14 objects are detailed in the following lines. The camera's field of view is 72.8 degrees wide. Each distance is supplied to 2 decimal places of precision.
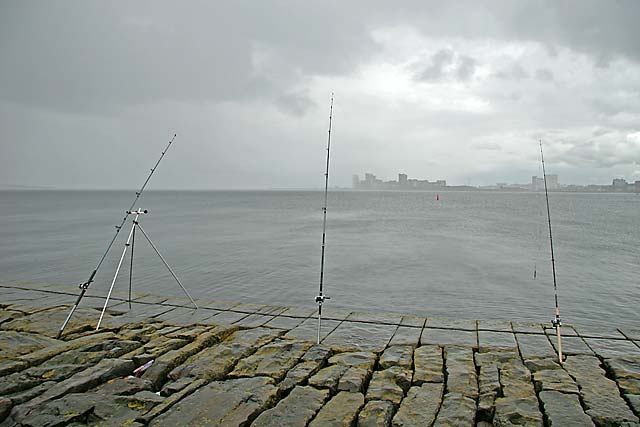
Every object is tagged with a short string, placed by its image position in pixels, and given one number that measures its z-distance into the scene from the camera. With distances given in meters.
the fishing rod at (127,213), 5.90
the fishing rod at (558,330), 5.05
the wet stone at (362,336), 5.73
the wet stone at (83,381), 3.89
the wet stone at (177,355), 4.73
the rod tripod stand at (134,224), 6.23
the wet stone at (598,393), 3.76
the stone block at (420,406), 3.82
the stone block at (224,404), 3.79
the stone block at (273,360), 4.75
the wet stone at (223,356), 4.76
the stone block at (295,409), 3.79
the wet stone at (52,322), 6.16
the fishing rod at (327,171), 7.39
